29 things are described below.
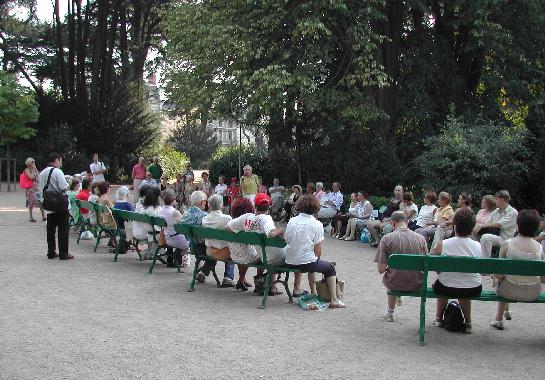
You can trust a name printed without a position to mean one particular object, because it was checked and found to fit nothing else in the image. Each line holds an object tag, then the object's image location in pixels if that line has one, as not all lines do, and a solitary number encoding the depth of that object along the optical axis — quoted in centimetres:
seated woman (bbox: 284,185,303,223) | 1864
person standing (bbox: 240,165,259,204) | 1897
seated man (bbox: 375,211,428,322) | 718
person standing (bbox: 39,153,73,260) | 1152
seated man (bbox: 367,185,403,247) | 1497
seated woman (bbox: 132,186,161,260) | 1155
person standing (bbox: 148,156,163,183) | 2102
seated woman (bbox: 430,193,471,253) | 1227
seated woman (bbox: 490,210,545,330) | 693
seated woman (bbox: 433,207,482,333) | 698
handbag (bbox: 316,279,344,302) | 828
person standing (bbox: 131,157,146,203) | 2142
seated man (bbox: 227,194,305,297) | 855
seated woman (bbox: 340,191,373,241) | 1595
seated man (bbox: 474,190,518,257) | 1100
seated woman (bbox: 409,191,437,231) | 1324
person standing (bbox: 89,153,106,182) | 2136
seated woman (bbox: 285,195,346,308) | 819
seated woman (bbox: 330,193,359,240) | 1656
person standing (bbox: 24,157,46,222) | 1828
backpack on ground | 719
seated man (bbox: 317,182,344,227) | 1719
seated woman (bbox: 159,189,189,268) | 1071
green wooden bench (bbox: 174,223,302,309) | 831
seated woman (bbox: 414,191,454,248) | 1250
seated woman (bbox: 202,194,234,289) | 939
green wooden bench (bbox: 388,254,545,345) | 672
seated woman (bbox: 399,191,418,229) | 1384
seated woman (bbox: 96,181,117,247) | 1248
